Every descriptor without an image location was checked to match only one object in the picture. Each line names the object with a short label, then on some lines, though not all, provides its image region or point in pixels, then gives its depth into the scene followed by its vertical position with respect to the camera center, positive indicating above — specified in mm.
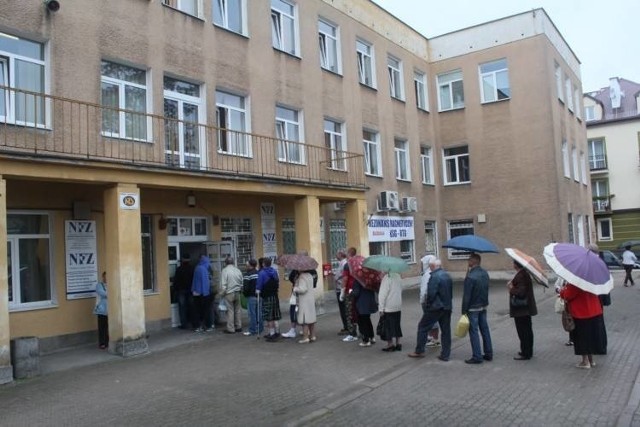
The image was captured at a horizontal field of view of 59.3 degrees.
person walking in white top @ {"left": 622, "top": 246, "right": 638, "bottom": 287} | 19828 -1257
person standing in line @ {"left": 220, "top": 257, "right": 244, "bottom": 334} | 12352 -994
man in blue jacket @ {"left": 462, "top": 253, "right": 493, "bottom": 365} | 8594 -1078
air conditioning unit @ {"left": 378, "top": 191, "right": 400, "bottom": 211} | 20172 +1373
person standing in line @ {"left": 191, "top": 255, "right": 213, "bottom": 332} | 12609 -1044
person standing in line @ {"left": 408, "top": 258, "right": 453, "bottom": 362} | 8742 -1065
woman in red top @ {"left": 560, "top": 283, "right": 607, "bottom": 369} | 7844 -1293
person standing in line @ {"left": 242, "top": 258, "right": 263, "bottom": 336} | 11789 -1139
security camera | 10562 +4729
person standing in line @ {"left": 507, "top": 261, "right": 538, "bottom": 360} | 8523 -1129
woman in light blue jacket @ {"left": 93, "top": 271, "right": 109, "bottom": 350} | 11000 -1180
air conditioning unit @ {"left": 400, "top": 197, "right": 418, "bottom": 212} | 21406 +1289
